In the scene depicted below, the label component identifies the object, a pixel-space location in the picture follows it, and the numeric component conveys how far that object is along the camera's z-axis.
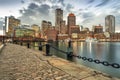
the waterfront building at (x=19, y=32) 98.47
